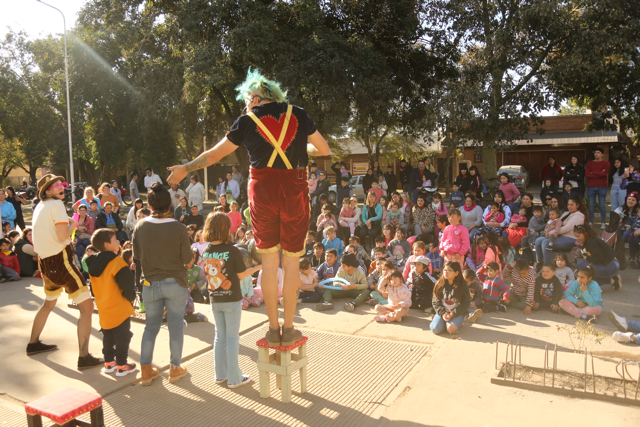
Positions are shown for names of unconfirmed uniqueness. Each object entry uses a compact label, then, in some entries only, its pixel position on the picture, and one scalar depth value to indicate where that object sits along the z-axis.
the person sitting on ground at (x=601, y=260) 7.07
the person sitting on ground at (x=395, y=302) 6.02
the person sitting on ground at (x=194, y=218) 11.52
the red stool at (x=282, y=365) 3.69
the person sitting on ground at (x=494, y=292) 6.43
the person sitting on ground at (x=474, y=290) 6.25
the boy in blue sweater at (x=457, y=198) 11.05
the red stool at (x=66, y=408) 2.88
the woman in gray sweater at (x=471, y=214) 9.37
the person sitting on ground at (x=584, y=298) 5.95
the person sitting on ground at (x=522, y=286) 6.40
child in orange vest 4.25
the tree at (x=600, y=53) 11.94
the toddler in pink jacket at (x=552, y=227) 8.14
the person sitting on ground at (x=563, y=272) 6.55
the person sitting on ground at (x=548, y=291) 6.30
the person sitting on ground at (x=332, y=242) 8.73
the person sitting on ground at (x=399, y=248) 8.55
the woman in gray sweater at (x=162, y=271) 3.91
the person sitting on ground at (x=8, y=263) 8.87
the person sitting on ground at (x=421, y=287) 6.60
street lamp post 19.08
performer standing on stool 3.58
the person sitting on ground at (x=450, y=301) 5.52
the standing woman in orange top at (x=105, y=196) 11.80
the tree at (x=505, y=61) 12.58
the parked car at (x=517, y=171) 26.50
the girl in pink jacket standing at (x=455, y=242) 7.57
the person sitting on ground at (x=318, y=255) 8.40
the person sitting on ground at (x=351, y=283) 7.14
